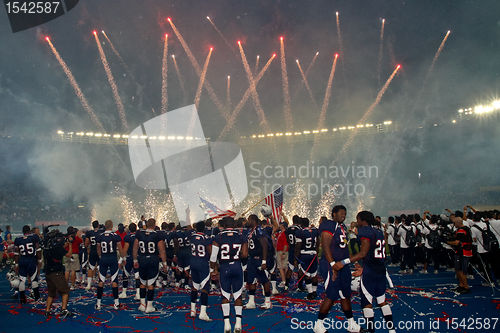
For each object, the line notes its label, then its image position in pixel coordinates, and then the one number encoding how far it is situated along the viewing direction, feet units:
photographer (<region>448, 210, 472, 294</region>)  38.73
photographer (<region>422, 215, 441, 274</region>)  52.87
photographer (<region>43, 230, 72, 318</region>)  34.35
